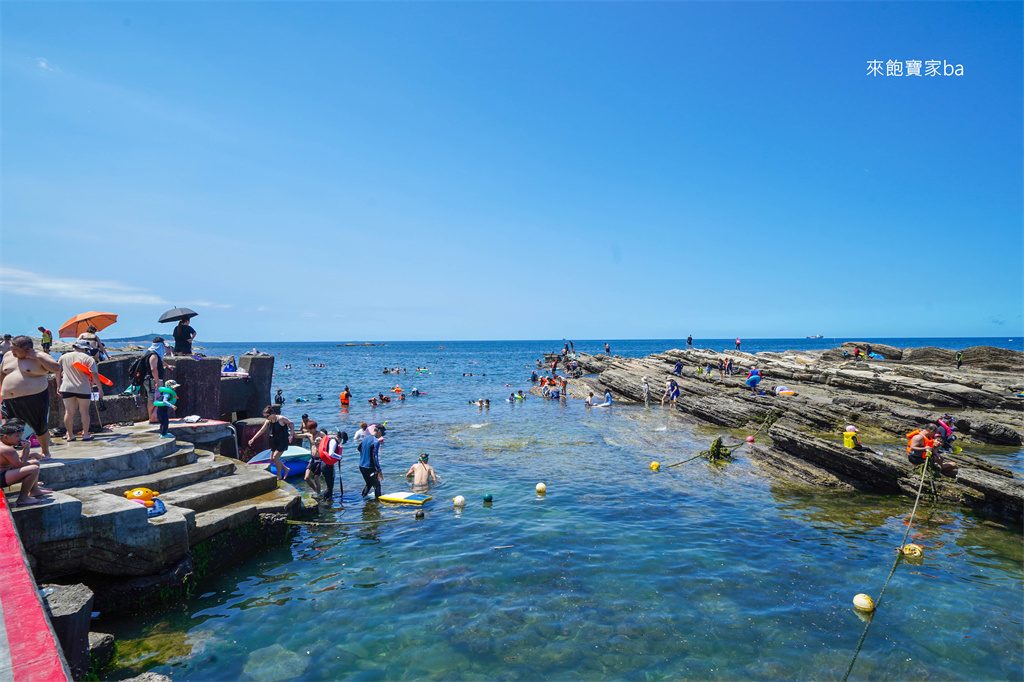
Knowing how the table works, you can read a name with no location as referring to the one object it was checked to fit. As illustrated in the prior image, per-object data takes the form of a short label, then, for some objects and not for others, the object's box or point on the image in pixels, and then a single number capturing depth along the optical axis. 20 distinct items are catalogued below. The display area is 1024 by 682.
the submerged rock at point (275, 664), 6.78
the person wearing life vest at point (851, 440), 16.61
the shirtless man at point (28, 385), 8.83
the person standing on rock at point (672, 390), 32.94
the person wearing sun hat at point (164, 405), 12.14
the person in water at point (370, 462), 14.25
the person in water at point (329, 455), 14.01
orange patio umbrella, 15.84
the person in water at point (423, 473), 15.96
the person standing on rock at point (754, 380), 32.70
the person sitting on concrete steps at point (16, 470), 6.81
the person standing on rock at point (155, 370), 14.42
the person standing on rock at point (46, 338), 15.80
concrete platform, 7.10
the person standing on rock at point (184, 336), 18.14
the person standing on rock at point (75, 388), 10.95
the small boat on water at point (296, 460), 16.44
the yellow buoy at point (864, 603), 8.59
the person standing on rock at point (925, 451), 14.86
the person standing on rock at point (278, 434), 14.80
